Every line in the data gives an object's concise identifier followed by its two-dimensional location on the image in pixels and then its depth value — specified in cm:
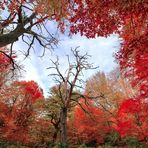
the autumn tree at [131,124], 1250
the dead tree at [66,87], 1187
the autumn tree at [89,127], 1463
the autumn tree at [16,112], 1291
